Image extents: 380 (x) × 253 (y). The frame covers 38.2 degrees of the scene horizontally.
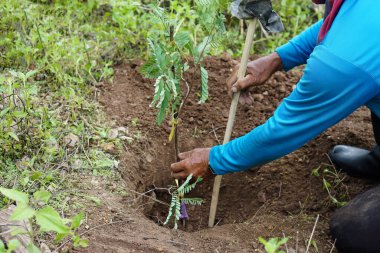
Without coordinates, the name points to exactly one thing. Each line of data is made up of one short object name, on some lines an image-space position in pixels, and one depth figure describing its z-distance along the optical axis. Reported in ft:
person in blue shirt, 6.10
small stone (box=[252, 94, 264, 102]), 10.40
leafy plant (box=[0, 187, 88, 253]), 5.09
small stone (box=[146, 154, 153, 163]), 9.30
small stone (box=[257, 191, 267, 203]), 8.96
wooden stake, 7.90
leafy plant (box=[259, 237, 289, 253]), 5.66
